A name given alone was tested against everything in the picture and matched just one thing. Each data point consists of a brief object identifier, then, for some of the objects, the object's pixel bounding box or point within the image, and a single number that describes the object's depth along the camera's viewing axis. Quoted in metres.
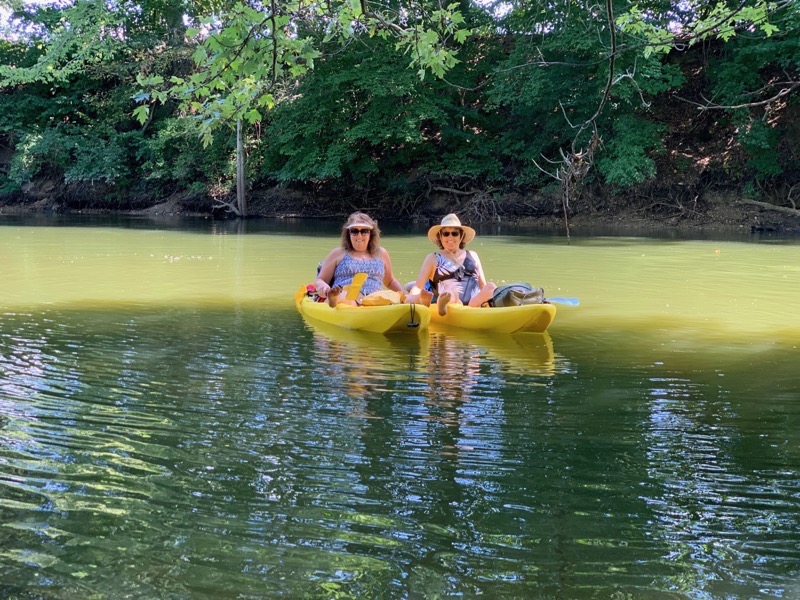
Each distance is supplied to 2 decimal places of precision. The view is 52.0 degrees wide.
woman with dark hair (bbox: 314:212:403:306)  7.50
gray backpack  6.92
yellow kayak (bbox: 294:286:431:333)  6.64
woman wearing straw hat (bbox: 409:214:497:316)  7.46
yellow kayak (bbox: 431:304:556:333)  6.70
